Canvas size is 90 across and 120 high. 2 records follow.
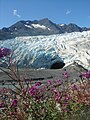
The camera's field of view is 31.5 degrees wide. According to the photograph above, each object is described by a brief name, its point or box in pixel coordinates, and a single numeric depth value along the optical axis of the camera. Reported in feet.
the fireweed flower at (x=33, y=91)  5.70
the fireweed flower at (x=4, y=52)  5.51
